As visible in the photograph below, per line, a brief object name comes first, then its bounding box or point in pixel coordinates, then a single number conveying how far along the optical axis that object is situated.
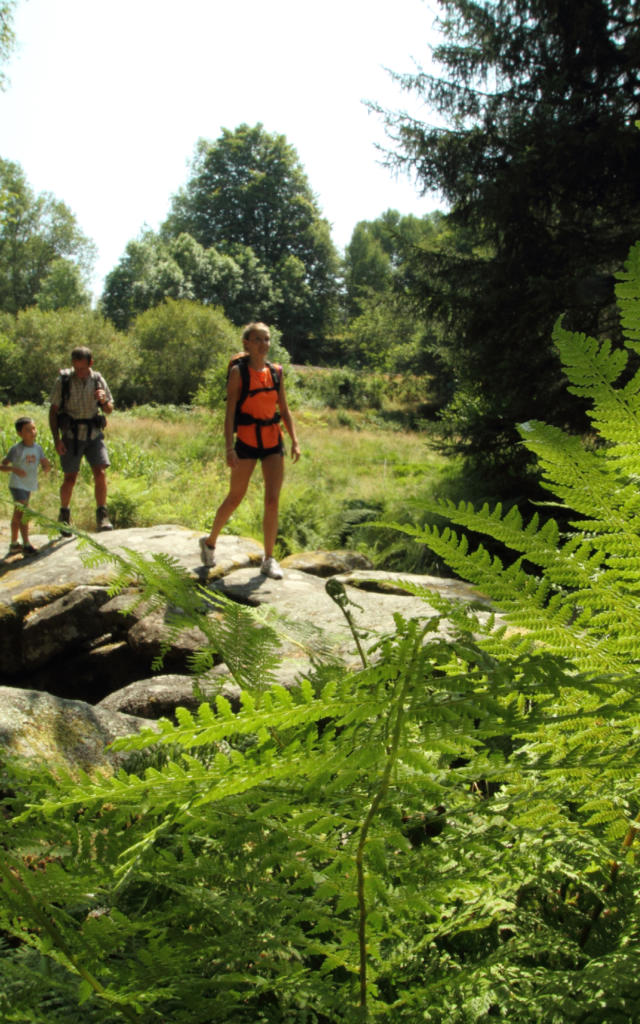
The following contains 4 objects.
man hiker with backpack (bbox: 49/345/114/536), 6.30
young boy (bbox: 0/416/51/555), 6.00
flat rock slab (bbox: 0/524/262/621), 5.11
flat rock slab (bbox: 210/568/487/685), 3.64
